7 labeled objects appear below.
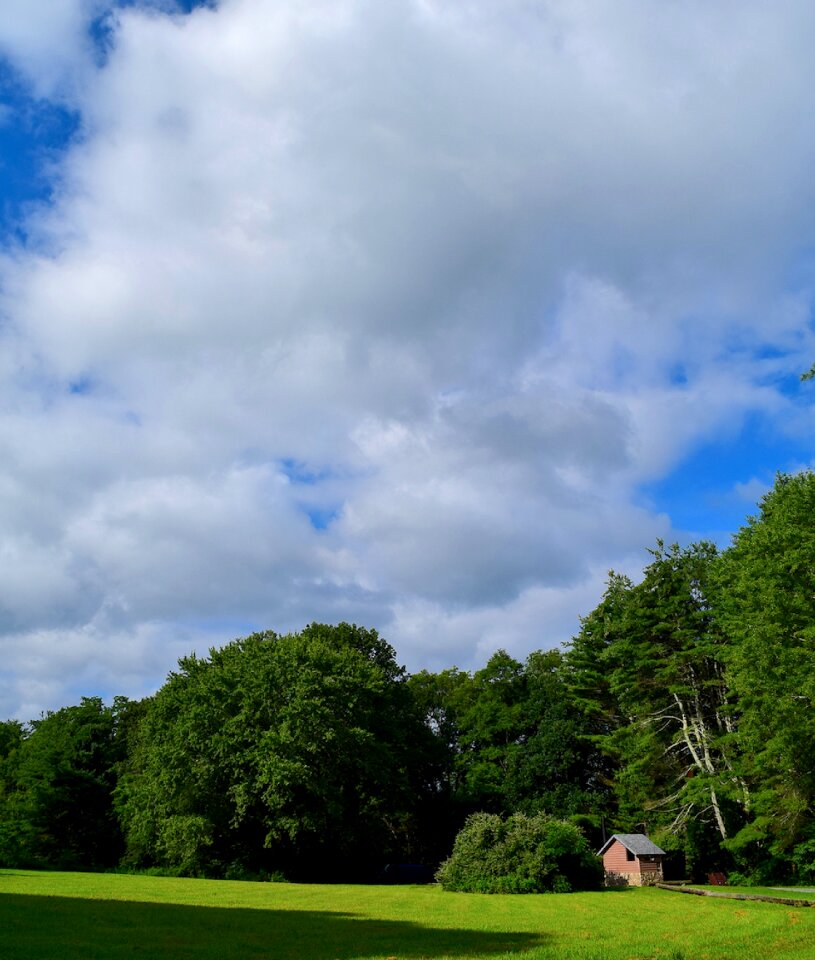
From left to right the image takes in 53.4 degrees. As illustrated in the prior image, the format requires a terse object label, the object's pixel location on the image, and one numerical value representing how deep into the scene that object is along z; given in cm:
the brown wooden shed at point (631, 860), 4819
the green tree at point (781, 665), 3753
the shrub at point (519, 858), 4006
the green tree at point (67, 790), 6344
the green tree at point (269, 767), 4953
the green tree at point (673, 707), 5031
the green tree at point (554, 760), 5978
